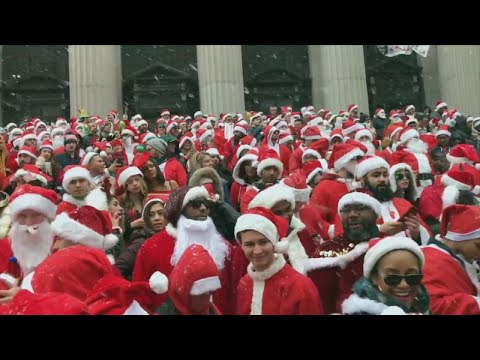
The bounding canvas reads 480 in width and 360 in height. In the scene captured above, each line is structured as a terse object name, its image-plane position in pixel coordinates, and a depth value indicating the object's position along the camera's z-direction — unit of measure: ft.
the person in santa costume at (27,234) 15.72
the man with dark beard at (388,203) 18.02
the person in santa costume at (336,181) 23.12
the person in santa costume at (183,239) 16.71
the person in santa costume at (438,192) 23.53
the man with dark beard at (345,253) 14.85
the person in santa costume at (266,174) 23.77
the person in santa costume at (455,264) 11.80
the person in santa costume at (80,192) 22.53
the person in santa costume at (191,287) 12.30
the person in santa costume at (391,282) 11.06
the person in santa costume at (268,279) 13.25
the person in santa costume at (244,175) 27.99
